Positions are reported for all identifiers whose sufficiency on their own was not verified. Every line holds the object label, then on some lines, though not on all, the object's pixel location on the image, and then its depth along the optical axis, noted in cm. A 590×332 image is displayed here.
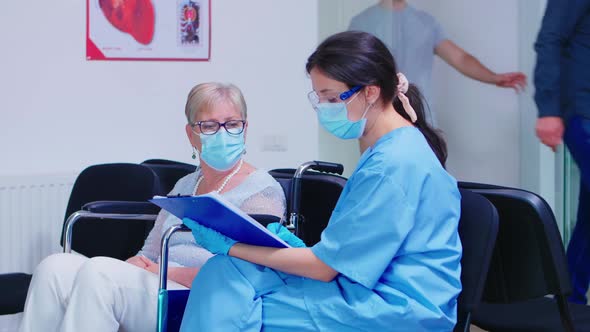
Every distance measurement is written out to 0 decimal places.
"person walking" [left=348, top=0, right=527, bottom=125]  384
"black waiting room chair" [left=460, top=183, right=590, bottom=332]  191
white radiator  321
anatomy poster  347
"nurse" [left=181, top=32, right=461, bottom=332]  172
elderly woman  207
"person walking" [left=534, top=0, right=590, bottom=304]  272
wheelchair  209
